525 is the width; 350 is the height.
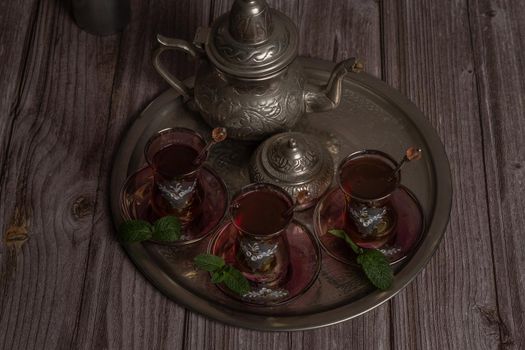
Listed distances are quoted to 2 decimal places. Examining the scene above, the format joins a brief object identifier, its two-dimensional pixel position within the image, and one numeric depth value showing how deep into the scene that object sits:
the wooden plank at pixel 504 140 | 1.24
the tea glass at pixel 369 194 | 1.20
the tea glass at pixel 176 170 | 1.21
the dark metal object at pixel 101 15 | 1.38
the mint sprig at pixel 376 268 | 1.20
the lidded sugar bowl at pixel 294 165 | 1.24
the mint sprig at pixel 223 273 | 1.19
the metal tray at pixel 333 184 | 1.21
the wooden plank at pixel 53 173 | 1.23
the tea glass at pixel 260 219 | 1.17
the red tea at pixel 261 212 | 1.17
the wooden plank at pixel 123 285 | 1.21
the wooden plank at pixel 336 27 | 1.41
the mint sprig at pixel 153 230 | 1.22
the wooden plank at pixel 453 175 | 1.22
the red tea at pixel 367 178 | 1.20
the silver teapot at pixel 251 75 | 1.20
